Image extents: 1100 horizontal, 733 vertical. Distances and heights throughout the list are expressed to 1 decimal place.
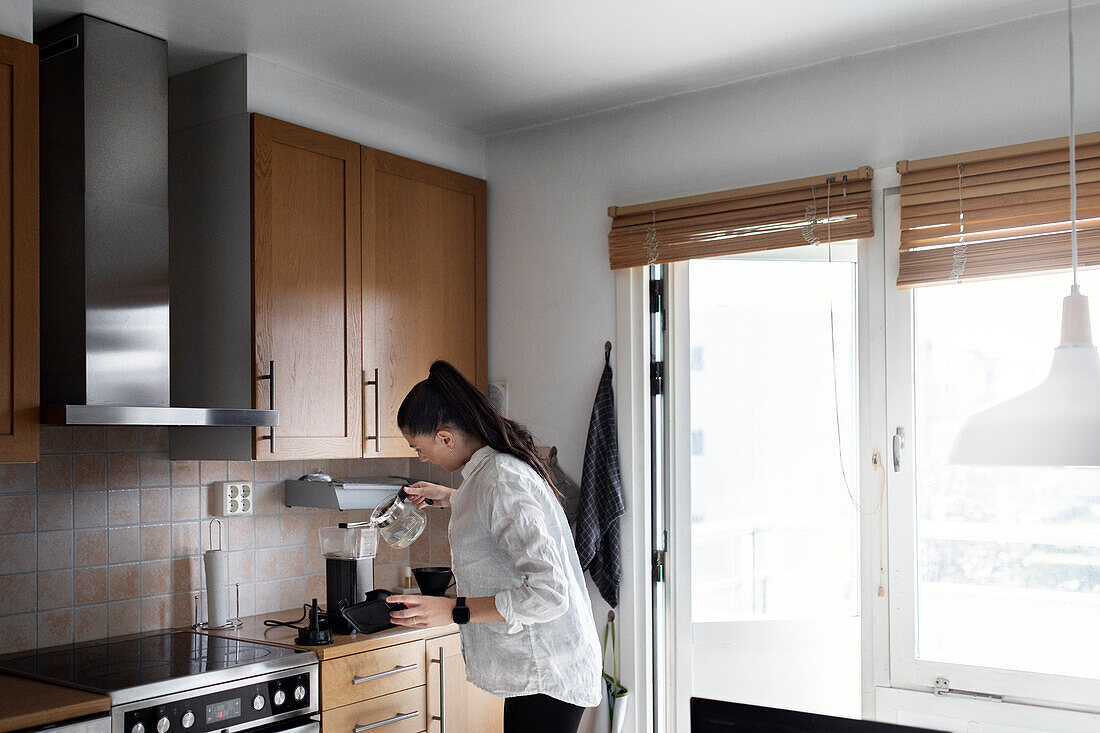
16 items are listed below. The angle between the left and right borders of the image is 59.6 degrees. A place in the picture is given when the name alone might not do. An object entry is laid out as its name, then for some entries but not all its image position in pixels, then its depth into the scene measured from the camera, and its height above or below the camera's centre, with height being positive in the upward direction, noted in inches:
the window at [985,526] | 98.3 -15.8
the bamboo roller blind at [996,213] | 96.3 +17.2
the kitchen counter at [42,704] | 77.6 -27.2
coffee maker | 115.2 -22.2
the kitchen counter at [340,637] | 104.0 -29.2
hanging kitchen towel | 124.8 -16.1
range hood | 95.9 +15.8
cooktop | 89.2 -28.0
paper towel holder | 114.1 -28.9
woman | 84.6 -17.3
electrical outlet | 118.6 -14.4
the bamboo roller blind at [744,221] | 110.7 +19.5
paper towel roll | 113.0 -24.0
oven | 86.7 -28.6
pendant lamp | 48.9 -2.1
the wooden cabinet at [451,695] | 115.5 -38.5
